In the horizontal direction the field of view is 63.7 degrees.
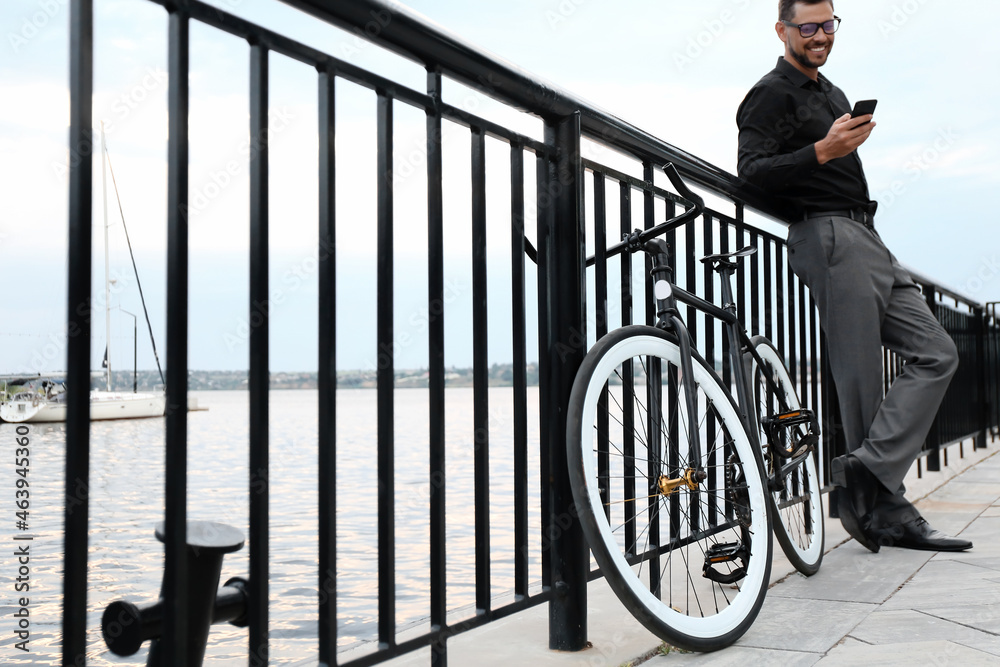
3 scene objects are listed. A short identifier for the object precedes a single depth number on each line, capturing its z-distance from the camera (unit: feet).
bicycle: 4.72
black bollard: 2.87
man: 7.95
